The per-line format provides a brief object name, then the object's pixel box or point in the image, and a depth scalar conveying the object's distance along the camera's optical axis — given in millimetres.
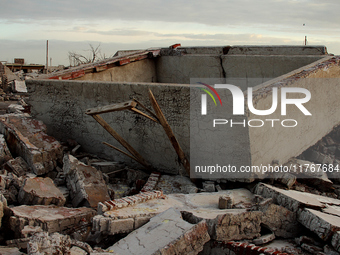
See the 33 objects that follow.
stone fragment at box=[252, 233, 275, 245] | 3543
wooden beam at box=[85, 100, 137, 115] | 4248
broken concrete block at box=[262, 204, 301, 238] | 3729
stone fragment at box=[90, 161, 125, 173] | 5688
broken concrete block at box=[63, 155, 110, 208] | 4613
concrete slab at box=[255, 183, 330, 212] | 3858
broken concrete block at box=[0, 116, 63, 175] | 5438
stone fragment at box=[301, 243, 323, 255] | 3373
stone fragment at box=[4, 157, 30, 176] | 5210
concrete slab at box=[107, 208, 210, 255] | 3155
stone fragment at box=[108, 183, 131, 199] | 5113
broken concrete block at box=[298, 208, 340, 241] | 3398
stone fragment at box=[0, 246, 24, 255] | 3156
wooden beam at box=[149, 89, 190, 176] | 4461
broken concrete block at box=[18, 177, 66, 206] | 4352
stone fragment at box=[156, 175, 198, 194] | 4952
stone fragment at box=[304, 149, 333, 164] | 6161
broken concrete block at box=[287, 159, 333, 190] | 5242
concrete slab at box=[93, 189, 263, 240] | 3502
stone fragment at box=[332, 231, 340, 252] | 3303
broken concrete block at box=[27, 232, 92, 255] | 2907
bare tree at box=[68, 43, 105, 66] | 18175
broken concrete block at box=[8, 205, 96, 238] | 3719
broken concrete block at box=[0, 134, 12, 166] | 5500
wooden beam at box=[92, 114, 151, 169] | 4890
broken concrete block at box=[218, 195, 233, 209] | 4098
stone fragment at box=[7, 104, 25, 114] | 7731
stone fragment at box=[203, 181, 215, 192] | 4852
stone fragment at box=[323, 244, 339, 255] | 3303
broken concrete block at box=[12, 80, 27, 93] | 14055
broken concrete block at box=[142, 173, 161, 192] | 5015
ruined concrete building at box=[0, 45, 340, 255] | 3482
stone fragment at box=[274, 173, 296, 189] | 4906
